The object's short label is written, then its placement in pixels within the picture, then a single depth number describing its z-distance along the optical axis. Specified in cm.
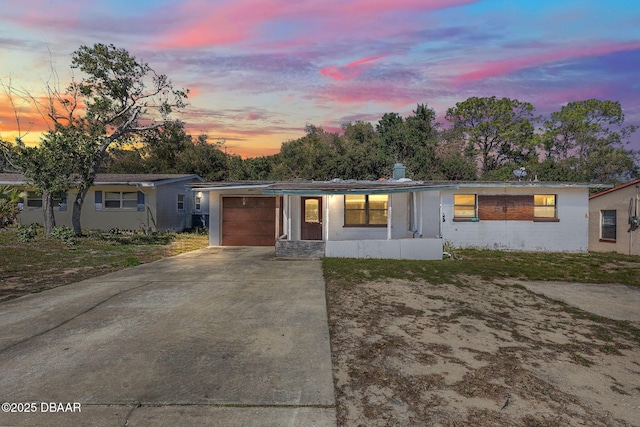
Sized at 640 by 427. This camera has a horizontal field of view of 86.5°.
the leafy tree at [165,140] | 2008
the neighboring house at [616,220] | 1585
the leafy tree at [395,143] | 3619
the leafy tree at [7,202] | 1596
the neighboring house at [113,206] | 2105
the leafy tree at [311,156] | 3362
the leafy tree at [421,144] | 3334
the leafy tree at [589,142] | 3612
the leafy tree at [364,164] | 3303
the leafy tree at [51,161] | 1480
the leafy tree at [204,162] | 4297
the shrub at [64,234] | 1464
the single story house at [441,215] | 1463
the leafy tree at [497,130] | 4069
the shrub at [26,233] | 1450
